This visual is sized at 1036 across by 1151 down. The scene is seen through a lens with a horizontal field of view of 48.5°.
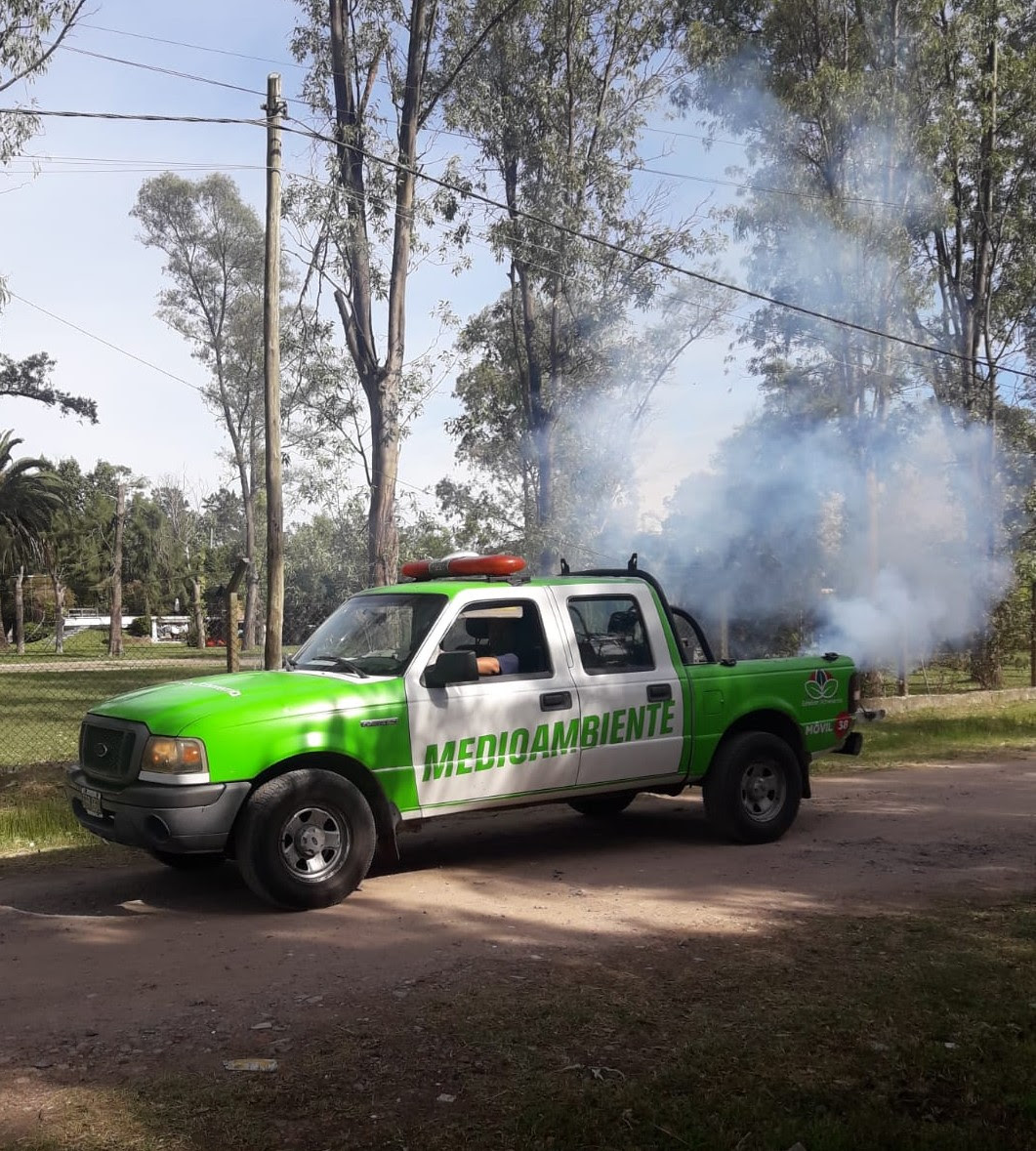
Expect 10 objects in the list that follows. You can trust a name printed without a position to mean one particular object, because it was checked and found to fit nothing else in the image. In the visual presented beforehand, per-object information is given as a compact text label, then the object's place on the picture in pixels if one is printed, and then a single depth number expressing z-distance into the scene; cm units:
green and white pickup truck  643
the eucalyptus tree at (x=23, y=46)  1442
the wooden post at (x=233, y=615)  1166
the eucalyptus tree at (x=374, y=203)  1906
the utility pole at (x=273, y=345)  1247
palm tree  4075
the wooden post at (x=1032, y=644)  2141
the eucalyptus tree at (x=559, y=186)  2203
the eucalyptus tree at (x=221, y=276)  4612
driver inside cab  747
